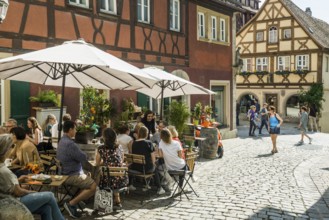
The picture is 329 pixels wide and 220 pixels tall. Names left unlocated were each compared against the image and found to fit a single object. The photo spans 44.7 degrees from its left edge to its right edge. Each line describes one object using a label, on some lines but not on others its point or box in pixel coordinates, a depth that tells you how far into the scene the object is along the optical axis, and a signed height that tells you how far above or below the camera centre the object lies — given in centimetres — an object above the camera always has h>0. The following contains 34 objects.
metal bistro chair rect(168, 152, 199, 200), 734 -124
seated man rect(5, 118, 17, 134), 812 -36
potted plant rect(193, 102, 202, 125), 1316 -22
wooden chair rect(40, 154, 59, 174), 651 -95
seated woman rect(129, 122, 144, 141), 890 -59
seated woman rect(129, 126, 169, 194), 712 -79
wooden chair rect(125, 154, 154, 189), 692 -100
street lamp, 534 +134
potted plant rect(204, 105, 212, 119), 1329 -15
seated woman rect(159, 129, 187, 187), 737 -86
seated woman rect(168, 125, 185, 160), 816 -54
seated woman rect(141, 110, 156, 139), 1025 -37
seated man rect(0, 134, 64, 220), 443 -106
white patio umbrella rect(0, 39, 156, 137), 580 +64
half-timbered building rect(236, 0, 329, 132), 2880 +384
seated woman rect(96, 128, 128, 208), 638 -77
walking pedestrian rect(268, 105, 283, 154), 1352 -66
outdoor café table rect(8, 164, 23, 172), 613 -93
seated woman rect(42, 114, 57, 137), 931 -42
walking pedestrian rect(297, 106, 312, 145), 1593 -68
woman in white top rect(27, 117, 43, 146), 809 -51
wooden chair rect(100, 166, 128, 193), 625 -104
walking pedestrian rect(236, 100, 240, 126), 2520 -62
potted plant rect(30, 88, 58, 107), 986 +20
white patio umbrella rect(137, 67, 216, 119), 1003 +47
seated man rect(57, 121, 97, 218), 597 -90
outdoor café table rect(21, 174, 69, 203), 522 -100
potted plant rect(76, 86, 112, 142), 925 -5
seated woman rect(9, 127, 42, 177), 605 -68
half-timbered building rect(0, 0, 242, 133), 978 +221
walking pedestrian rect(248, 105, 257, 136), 1947 -58
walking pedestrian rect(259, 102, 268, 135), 1958 -60
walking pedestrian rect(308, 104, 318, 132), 2316 -72
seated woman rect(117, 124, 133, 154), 774 -65
